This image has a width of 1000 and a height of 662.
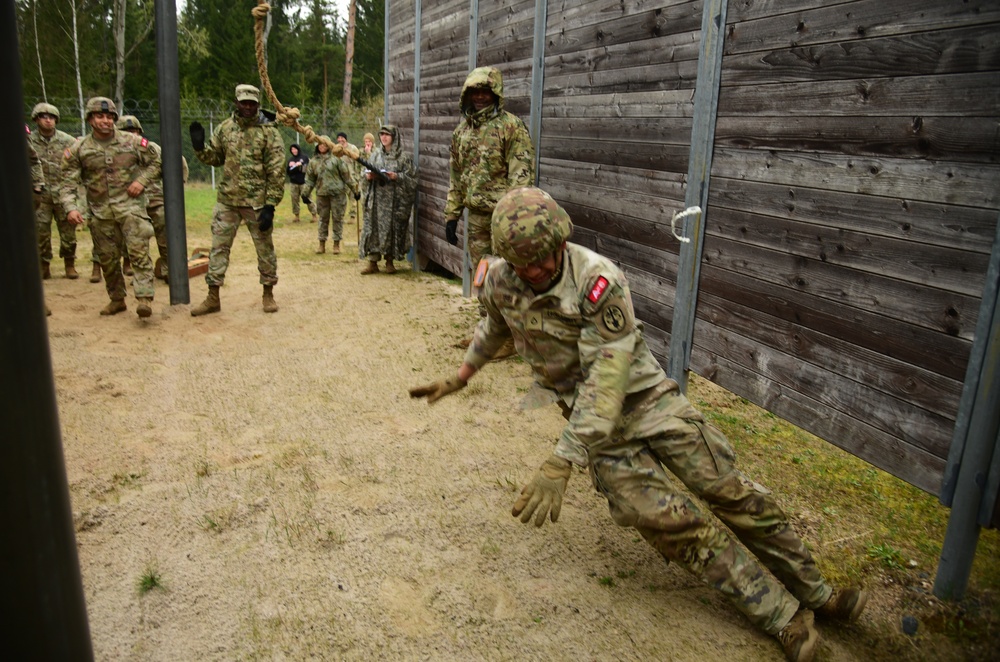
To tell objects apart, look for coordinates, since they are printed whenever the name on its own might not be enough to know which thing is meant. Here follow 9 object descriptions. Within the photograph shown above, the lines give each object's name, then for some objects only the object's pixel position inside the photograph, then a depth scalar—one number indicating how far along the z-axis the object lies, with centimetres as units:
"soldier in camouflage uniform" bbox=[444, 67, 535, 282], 653
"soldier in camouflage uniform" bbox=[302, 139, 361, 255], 1209
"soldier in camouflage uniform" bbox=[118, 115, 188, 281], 865
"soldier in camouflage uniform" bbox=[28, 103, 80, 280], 913
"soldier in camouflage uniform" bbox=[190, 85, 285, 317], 739
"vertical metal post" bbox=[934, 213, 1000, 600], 301
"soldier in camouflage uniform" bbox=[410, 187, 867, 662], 280
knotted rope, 658
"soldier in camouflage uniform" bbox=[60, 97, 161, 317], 728
